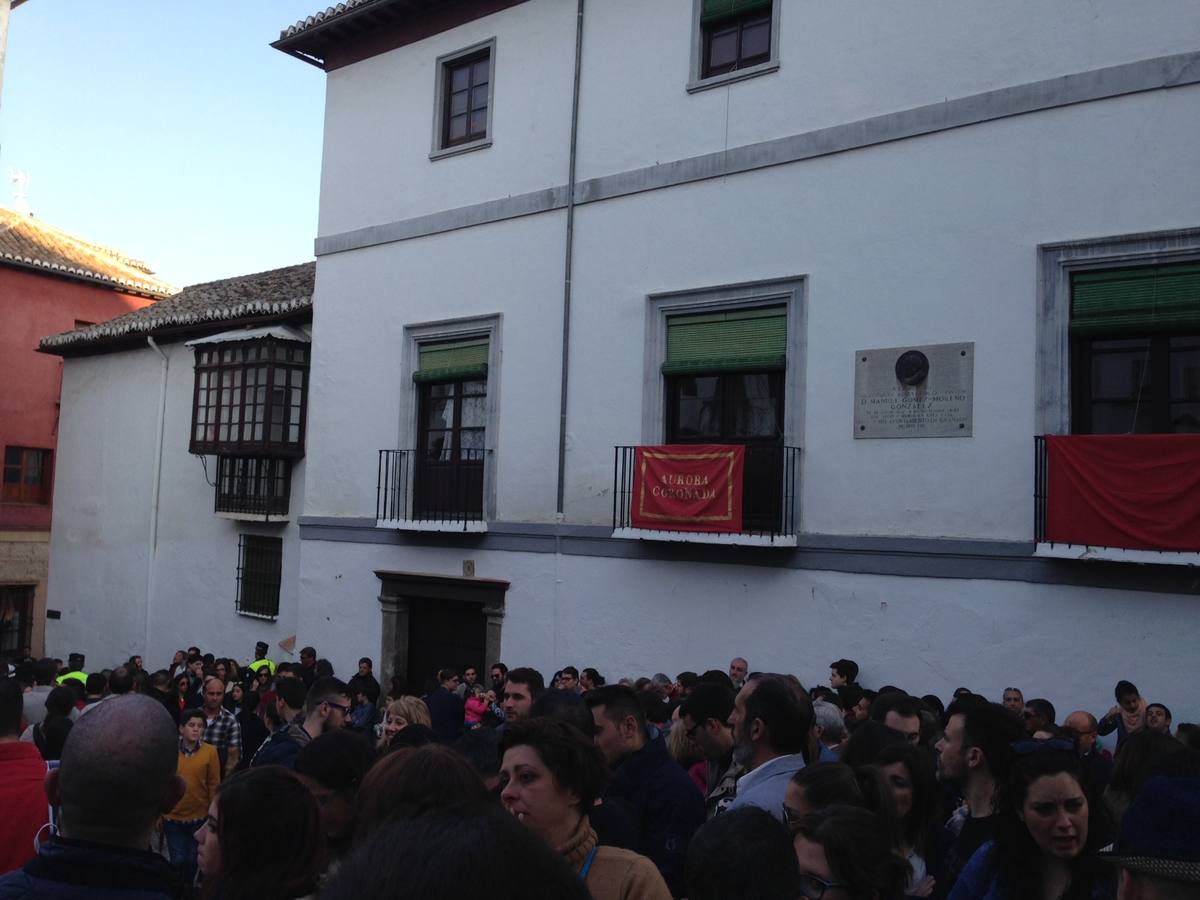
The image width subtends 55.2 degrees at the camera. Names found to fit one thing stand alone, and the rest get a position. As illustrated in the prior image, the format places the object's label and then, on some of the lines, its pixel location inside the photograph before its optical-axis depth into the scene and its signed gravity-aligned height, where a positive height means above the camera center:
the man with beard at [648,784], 4.33 -0.96
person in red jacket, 3.66 -0.95
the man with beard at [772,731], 4.30 -0.72
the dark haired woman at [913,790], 4.11 -0.87
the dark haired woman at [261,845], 2.71 -0.77
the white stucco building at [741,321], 9.20 +2.17
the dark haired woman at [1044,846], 3.23 -0.83
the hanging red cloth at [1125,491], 8.48 +0.51
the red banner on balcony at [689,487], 10.78 +0.50
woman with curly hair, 2.98 -0.73
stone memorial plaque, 9.76 +1.37
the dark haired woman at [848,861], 2.90 -0.80
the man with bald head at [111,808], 2.43 -0.67
